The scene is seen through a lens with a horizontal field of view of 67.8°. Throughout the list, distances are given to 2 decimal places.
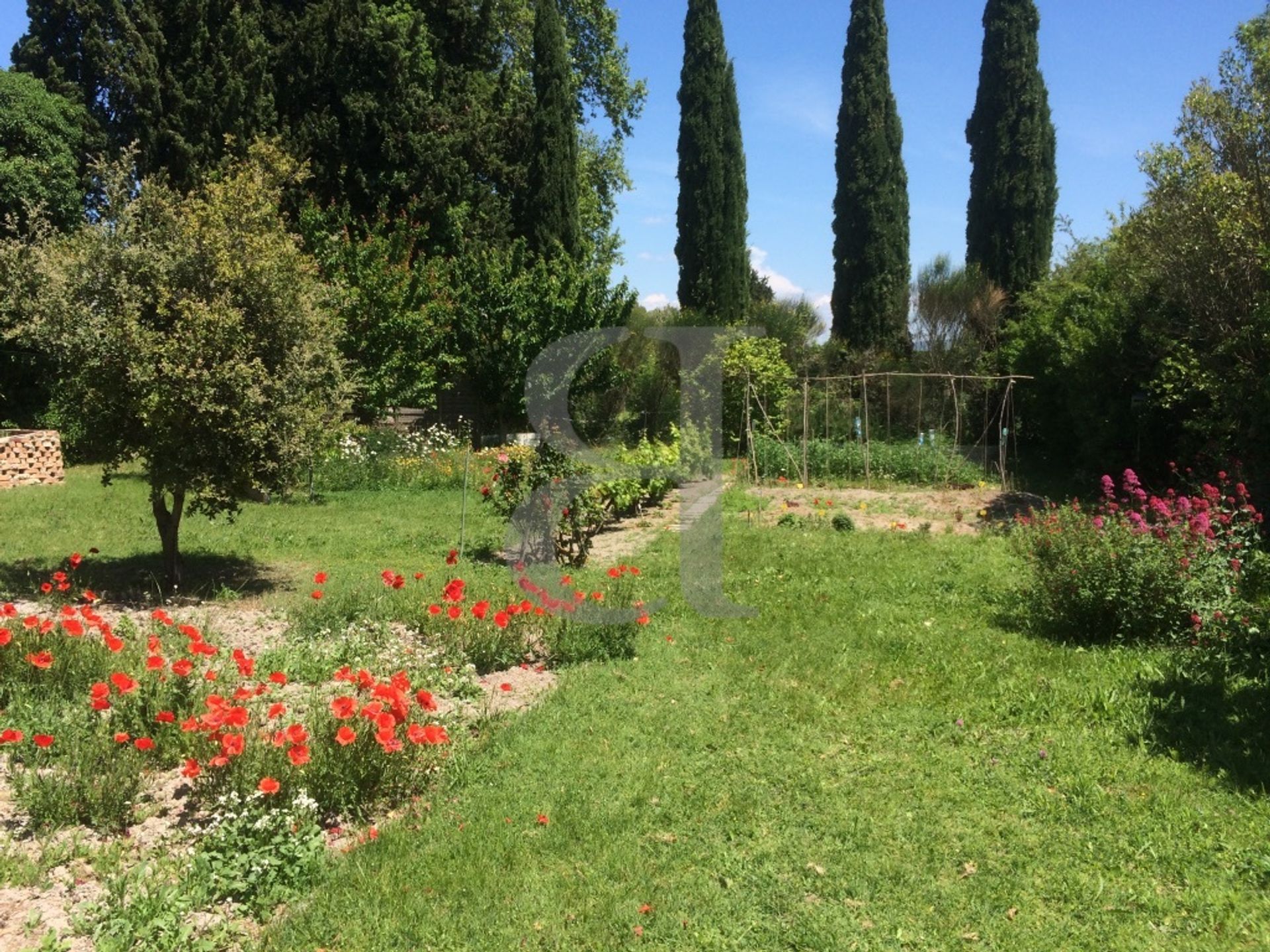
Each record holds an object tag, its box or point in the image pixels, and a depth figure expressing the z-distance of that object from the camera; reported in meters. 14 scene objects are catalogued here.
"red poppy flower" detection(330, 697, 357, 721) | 3.68
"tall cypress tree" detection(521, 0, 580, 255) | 20.30
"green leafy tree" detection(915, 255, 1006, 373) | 22.34
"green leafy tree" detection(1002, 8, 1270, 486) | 9.64
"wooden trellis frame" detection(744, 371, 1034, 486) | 14.09
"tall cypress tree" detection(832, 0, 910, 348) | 23.95
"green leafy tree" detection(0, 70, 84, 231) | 16.66
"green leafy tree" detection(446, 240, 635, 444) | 18.25
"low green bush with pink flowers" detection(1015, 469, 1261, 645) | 5.85
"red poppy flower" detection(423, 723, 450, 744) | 3.70
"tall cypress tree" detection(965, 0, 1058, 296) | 22.84
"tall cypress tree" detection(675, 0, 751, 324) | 23.31
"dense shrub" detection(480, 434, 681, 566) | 8.92
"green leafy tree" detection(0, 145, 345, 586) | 6.93
